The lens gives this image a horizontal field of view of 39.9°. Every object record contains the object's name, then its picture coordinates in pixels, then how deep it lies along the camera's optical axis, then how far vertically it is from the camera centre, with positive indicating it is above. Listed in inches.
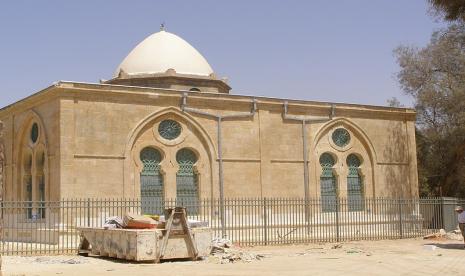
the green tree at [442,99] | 1021.2 +146.6
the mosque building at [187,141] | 733.9 +70.9
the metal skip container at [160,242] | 514.9 -36.4
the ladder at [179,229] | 525.0 -26.2
